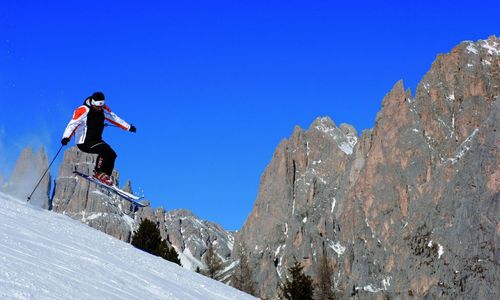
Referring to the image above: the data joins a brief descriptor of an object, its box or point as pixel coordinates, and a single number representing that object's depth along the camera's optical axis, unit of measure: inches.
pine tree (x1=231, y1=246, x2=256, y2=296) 4024.9
